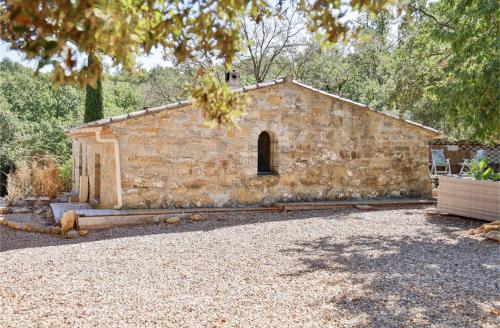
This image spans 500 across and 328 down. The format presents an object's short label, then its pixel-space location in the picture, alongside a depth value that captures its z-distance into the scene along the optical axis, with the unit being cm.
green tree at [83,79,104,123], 1859
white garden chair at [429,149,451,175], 1652
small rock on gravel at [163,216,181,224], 917
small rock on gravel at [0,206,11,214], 1098
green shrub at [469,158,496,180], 897
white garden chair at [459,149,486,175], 1640
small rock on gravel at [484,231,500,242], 717
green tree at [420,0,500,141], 766
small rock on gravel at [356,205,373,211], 1094
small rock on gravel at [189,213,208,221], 938
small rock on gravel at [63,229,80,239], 834
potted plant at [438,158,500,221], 864
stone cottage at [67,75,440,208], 947
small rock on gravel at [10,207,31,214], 1116
